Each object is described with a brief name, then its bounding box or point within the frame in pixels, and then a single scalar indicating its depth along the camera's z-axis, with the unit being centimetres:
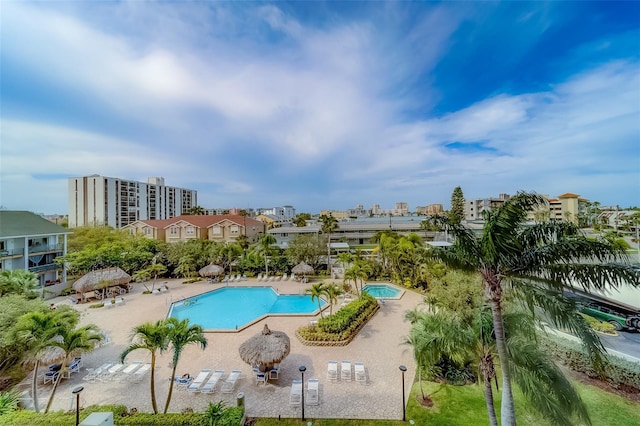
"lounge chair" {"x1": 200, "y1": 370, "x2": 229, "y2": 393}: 936
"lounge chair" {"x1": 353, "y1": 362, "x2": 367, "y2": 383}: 986
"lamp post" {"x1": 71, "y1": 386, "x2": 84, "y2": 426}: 657
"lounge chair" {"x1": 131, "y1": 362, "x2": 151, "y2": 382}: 1027
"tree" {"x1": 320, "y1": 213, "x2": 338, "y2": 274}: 4040
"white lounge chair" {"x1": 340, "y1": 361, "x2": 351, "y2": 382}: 1001
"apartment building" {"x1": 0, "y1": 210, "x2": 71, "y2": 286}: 2105
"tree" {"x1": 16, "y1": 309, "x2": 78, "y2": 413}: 788
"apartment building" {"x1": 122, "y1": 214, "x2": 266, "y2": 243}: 3900
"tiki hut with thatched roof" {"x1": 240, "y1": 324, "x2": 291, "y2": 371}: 995
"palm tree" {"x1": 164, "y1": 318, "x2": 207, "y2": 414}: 778
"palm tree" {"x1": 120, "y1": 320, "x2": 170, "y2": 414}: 748
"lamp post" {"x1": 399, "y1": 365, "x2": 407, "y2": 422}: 793
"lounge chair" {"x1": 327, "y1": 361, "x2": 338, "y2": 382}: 1000
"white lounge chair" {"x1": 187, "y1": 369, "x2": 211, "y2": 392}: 938
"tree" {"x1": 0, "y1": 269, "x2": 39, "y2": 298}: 1374
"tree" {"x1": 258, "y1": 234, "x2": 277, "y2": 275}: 2677
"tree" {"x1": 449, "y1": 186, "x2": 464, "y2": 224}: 4953
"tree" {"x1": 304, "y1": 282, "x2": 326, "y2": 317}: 1467
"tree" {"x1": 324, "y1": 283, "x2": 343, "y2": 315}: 1484
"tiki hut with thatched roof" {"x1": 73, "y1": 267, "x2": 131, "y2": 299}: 1923
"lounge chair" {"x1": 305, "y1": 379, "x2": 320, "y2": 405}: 866
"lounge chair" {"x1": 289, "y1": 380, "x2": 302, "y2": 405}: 865
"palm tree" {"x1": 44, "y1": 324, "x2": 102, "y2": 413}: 789
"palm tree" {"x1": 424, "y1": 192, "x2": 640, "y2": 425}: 485
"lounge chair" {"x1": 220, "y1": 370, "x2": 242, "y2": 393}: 945
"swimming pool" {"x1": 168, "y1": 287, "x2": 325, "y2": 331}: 1714
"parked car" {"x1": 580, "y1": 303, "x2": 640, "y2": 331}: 1345
